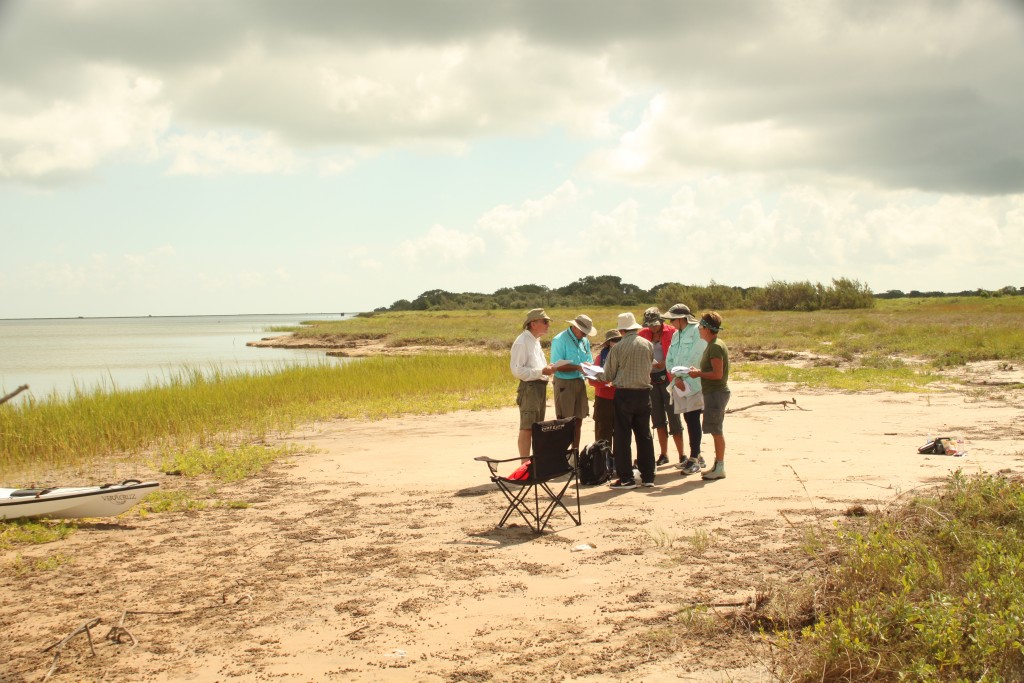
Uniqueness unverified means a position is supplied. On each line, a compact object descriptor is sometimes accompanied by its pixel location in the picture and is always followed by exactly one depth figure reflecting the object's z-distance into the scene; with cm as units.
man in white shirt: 838
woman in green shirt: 827
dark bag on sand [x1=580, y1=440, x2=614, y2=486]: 825
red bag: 698
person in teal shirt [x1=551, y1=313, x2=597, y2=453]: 845
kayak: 739
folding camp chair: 667
